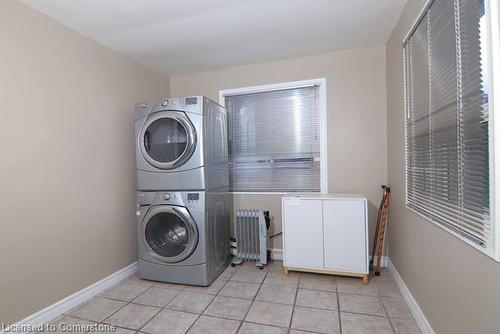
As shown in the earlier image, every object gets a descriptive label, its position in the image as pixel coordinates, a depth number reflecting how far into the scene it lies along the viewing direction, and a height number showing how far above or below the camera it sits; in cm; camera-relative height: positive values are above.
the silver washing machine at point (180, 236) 222 -71
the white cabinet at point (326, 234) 221 -69
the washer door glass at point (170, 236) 223 -71
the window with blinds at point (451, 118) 98 +21
